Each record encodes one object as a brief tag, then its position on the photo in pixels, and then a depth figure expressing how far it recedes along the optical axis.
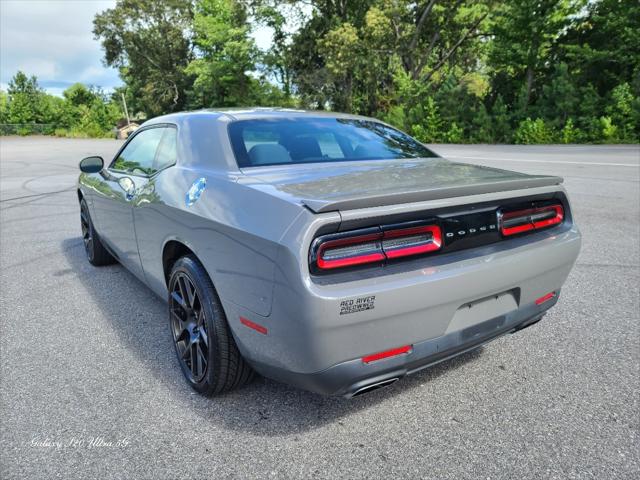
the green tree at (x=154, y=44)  46.97
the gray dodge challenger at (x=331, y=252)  1.75
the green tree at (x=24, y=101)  59.22
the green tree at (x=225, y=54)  37.38
